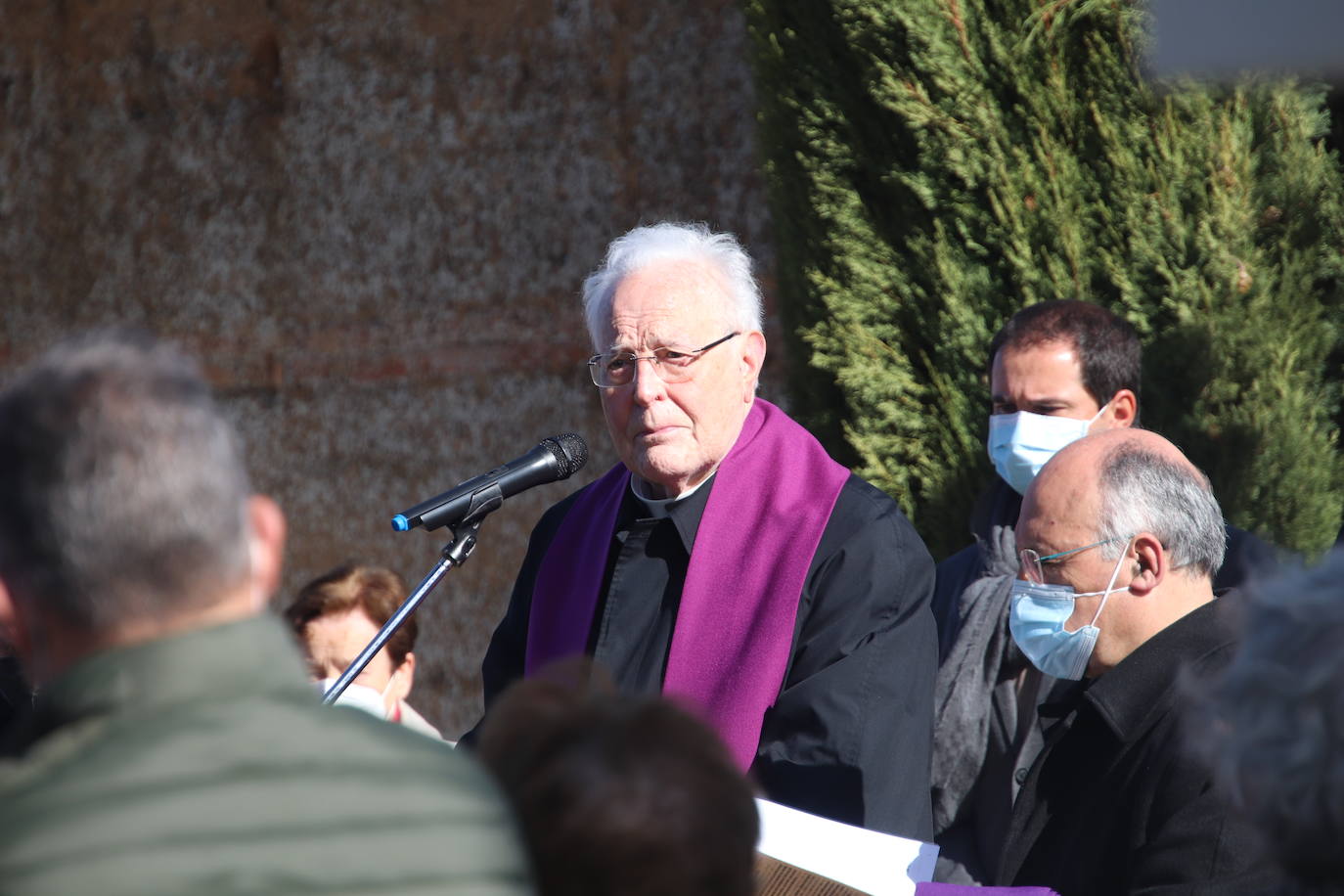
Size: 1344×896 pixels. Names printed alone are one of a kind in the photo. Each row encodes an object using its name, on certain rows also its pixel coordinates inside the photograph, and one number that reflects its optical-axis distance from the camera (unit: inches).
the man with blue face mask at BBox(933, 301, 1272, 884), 256.2
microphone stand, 201.6
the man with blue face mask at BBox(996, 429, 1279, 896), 192.2
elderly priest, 221.6
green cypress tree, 353.7
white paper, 158.4
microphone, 215.6
